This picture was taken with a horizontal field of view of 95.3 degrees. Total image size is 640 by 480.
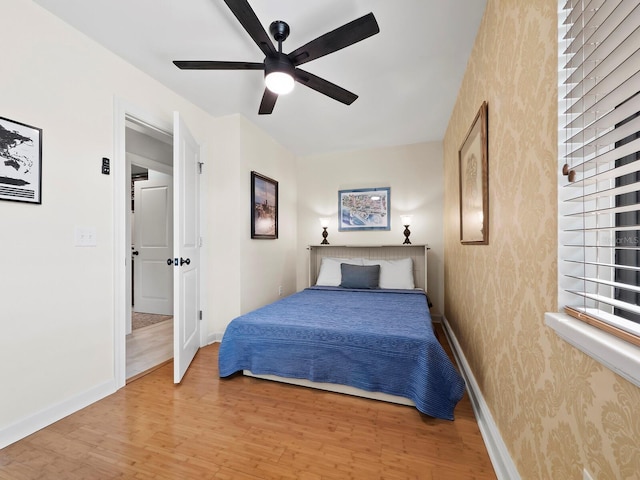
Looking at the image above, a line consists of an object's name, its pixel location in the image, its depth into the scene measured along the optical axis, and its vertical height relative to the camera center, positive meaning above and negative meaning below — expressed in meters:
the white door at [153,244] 4.31 -0.07
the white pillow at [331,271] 3.86 -0.42
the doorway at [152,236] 3.81 +0.05
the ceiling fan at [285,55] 1.47 +1.09
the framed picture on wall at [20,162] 1.59 +0.44
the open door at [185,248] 2.26 -0.07
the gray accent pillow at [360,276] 3.61 -0.46
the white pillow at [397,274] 3.61 -0.43
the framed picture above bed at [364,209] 4.16 +0.45
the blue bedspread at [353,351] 1.77 -0.77
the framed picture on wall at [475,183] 1.72 +0.39
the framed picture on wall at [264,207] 3.39 +0.40
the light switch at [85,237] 1.93 +0.02
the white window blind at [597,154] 0.66 +0.23
